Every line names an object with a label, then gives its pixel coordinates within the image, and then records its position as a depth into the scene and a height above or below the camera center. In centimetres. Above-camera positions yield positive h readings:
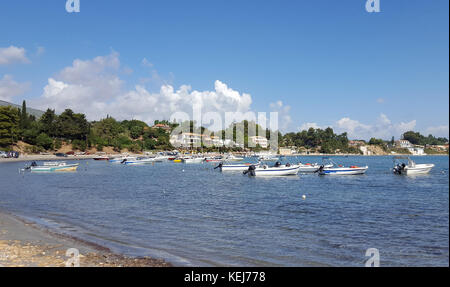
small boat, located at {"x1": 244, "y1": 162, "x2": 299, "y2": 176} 5091 -327
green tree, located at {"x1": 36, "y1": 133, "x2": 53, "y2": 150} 11019 +221
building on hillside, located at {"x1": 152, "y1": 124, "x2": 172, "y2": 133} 18142 +1104
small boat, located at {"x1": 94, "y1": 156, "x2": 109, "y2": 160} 10916 -299
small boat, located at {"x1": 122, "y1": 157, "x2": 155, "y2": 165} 9069 -347
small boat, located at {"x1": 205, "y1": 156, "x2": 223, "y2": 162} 10150 -324
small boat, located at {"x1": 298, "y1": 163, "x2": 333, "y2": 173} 6162 -355
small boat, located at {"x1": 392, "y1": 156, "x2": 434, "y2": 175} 5591 -336
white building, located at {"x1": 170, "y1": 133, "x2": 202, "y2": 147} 16738 +393
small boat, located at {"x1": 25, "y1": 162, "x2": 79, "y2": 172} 5747 -330
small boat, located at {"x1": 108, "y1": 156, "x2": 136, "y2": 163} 9714 -345
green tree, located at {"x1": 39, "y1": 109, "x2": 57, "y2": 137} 11775 +898
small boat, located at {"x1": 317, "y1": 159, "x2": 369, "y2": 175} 5488 -359
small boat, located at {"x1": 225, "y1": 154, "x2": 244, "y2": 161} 10694 -314
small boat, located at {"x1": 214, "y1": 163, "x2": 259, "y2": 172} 6369 -352
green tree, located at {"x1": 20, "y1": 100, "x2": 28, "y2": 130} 11131 +986
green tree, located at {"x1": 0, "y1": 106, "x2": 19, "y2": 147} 9756 +643
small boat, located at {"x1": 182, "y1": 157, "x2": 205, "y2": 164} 9875 -340
